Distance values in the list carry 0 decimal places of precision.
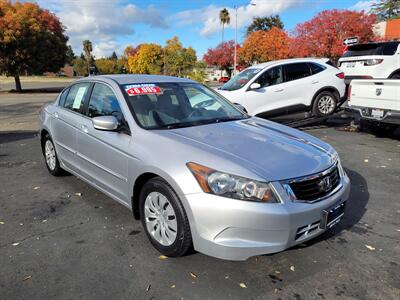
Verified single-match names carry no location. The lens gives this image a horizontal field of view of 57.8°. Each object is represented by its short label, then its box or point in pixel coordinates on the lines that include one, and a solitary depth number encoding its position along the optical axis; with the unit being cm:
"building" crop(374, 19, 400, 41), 3606
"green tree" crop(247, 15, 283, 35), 8331
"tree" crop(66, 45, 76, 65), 3406
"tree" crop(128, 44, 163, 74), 6481
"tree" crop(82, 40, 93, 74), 10241
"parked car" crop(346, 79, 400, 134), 729
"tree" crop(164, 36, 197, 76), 2690
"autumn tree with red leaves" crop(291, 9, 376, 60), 3209
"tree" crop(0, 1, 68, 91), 2750
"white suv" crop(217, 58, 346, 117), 916
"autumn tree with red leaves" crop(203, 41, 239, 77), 6719
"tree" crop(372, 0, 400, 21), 4934
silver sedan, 280
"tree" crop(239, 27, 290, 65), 5066
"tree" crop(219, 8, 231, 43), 8000
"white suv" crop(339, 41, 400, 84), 959
